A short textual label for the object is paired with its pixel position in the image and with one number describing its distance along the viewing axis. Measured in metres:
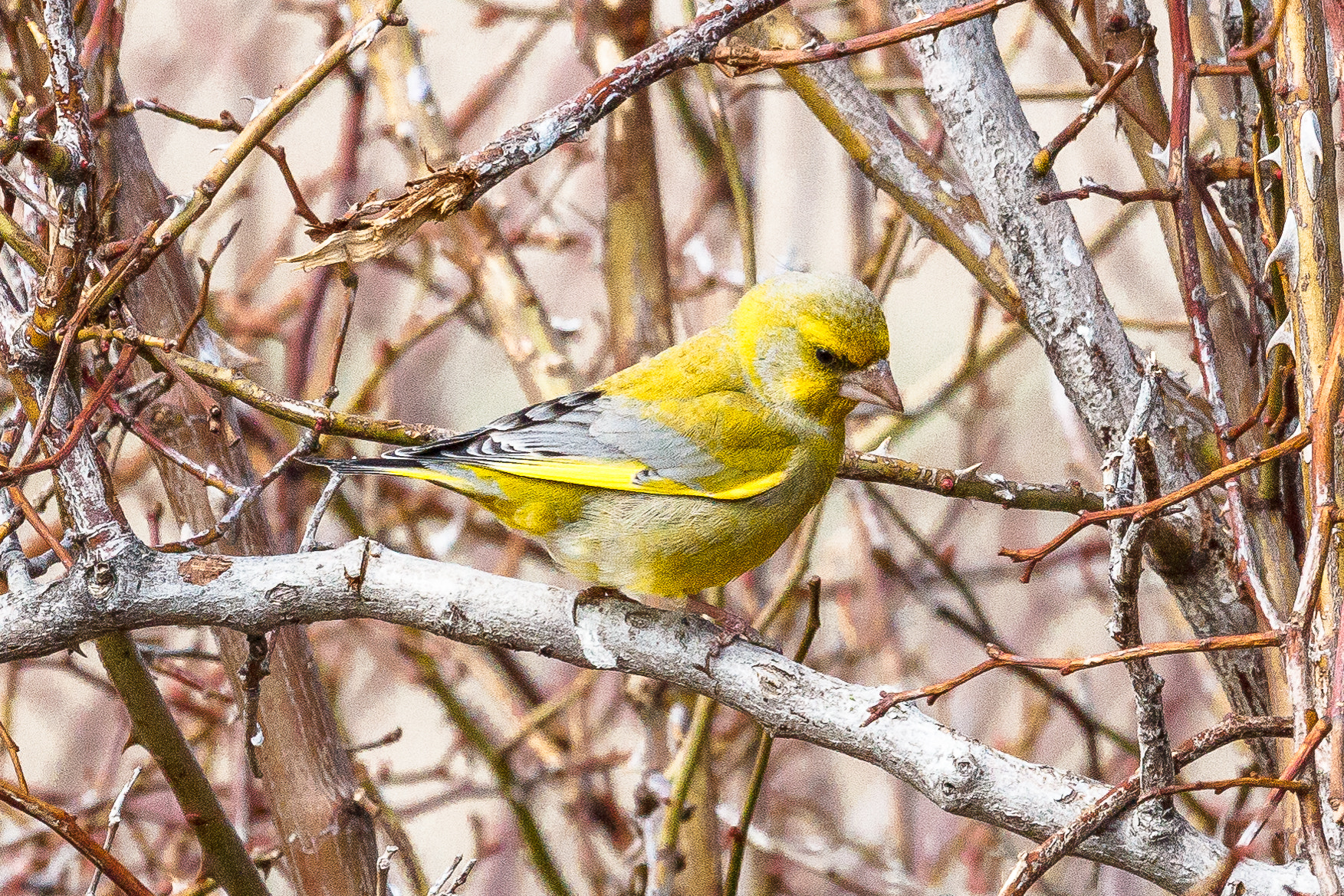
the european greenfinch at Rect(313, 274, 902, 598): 6.24
